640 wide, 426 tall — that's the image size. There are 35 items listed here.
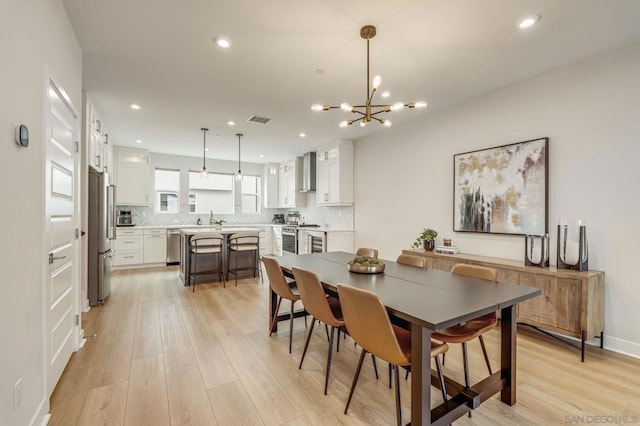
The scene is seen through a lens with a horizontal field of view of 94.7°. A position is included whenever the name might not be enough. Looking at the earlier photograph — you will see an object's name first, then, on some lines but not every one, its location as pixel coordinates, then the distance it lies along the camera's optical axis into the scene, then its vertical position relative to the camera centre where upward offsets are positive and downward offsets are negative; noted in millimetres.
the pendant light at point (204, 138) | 5176 +1446
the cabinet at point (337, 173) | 5895 +804
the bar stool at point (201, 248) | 4820 -605
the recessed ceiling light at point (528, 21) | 2225 +1482
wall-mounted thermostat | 1451 +378
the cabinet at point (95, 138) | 3570 +1014
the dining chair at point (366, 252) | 3498 -483
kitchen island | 5098 -864
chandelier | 2355 +994
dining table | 1490 -520
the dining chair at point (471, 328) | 1895 -789
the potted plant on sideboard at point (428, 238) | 4066 -361
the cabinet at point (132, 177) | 6543 +779
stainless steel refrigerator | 3740 -336
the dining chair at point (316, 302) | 2139 -684
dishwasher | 6918 -840
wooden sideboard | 2545 -788
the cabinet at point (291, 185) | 7513 +737
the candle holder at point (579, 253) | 2697 -370
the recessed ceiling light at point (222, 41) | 2500 +1470
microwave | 6659 -158
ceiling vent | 4531 +1457
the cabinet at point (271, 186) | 8469 +750
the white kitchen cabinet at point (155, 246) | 6676 -790
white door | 1929 -160
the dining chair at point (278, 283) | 2705 -671
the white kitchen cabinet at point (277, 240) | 7887 -779
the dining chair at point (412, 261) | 2891 -485
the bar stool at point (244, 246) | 5195 -621
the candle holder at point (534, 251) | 2908 -382
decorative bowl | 2459 -474
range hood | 6820 +934
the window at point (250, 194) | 8609 +519
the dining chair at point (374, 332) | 1596 -688
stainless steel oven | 7094 -682
